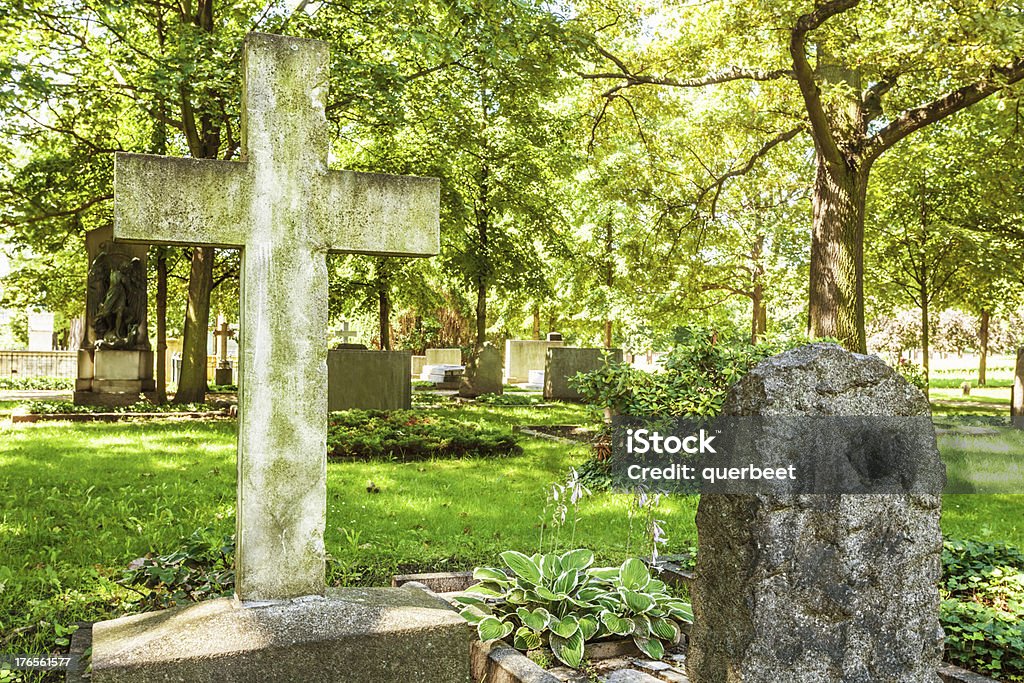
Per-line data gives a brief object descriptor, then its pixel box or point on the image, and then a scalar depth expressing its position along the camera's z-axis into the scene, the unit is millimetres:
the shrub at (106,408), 15523
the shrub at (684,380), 8344
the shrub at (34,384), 24797
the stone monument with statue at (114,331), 17781
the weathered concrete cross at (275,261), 3414
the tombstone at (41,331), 52125
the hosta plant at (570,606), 4074
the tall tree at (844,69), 10586
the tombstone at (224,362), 27594
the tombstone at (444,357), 38938
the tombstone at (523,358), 35062
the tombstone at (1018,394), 14867
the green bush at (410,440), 11203
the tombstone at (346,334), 25761
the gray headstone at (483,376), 22766
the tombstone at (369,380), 15570
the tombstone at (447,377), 28234
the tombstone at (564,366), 22125
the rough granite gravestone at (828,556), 3393
